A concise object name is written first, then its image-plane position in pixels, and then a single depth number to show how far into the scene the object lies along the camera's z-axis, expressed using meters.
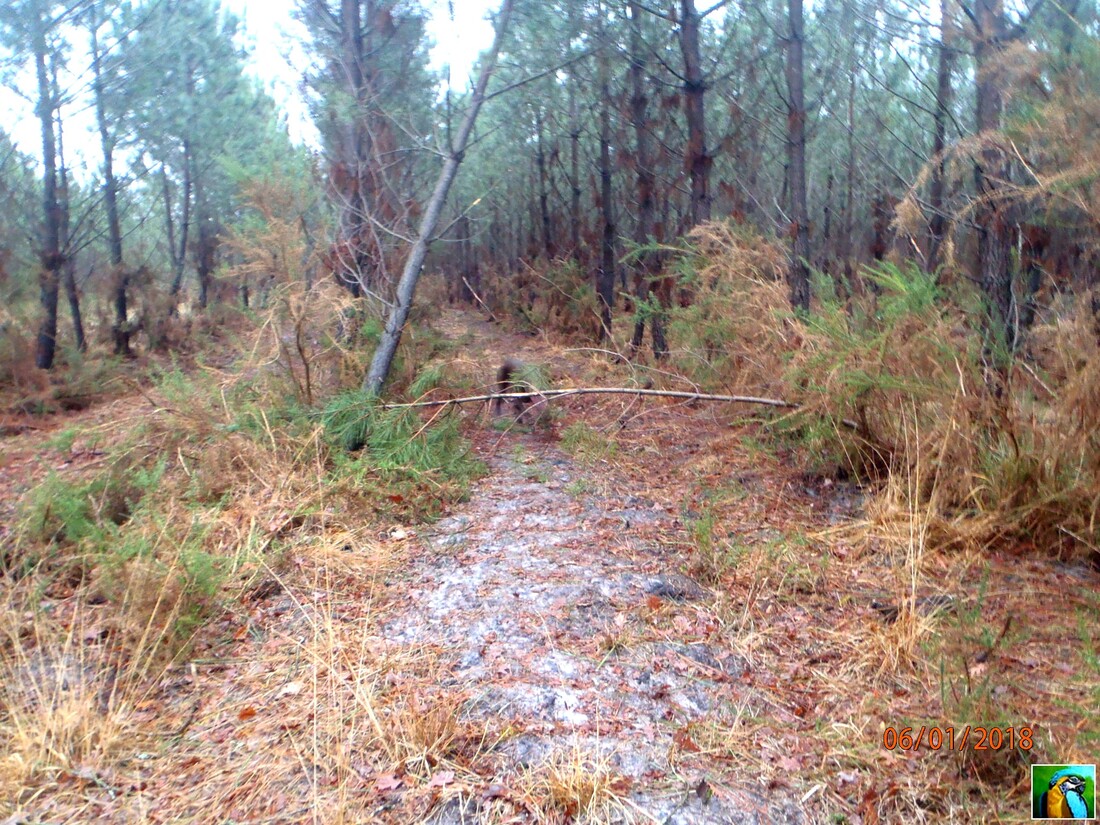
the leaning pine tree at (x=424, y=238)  7.72
